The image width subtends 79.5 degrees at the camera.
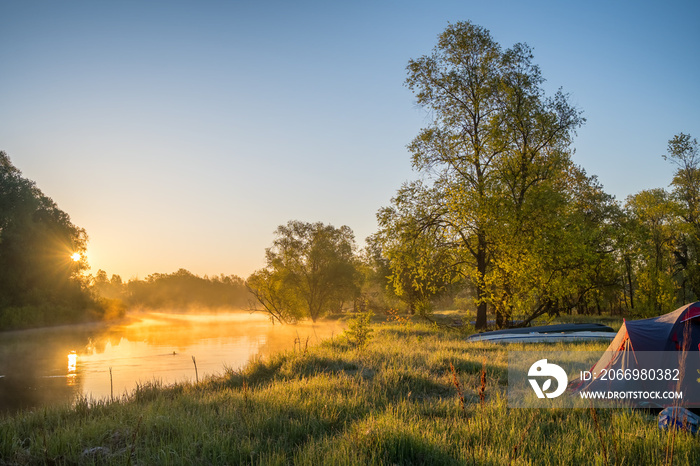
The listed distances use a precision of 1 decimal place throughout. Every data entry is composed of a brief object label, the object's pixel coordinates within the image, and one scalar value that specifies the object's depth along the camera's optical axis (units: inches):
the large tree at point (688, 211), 1197.1
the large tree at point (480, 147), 765.3
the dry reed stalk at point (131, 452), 194.3
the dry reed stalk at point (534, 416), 208.5
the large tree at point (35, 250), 1387.8
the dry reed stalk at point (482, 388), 140.5
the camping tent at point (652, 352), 311.1
